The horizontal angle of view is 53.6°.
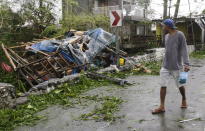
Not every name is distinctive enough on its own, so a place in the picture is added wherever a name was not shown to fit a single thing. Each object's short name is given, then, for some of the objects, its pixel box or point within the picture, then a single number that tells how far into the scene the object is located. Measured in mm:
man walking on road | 4287
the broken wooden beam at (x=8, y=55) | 7534
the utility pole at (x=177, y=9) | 23373
